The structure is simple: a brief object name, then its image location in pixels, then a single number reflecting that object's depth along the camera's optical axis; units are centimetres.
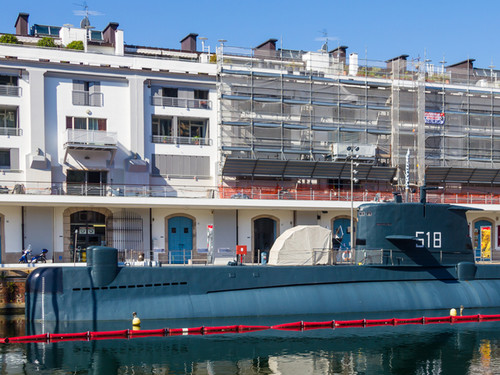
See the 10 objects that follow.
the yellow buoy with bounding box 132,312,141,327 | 2586
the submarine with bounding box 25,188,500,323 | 2619
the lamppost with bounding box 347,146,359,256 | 4667
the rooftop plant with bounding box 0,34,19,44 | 5163
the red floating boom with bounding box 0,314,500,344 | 2450
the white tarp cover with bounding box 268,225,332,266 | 3164
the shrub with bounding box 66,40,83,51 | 5291
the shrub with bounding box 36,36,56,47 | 5210
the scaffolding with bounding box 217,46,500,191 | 4678
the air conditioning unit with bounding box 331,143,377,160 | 4762
